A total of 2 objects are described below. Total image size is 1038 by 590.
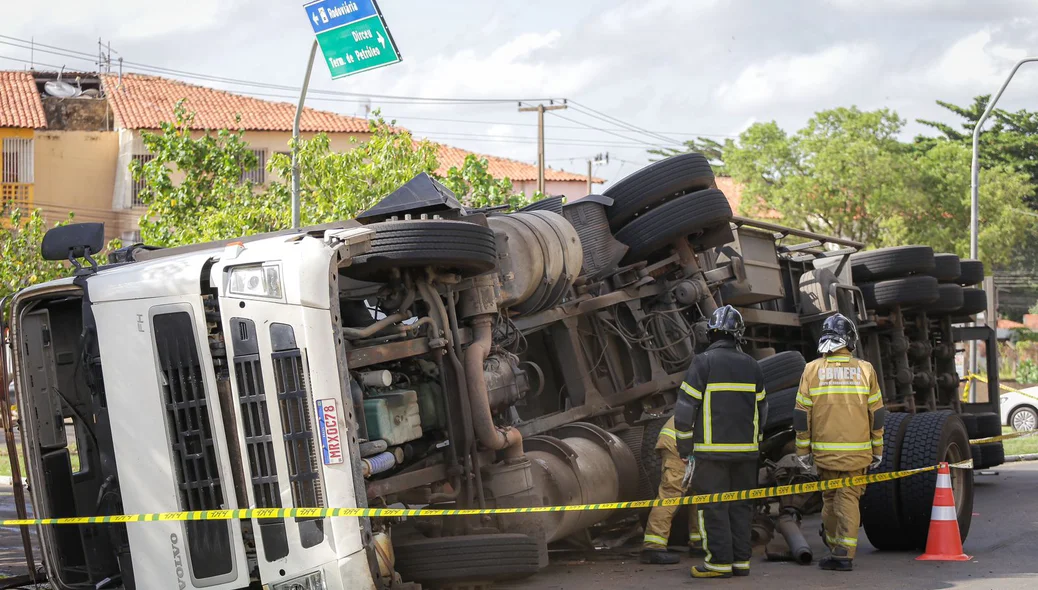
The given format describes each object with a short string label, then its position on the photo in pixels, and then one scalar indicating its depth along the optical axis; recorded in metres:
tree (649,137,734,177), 54.10
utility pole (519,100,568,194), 36.68
